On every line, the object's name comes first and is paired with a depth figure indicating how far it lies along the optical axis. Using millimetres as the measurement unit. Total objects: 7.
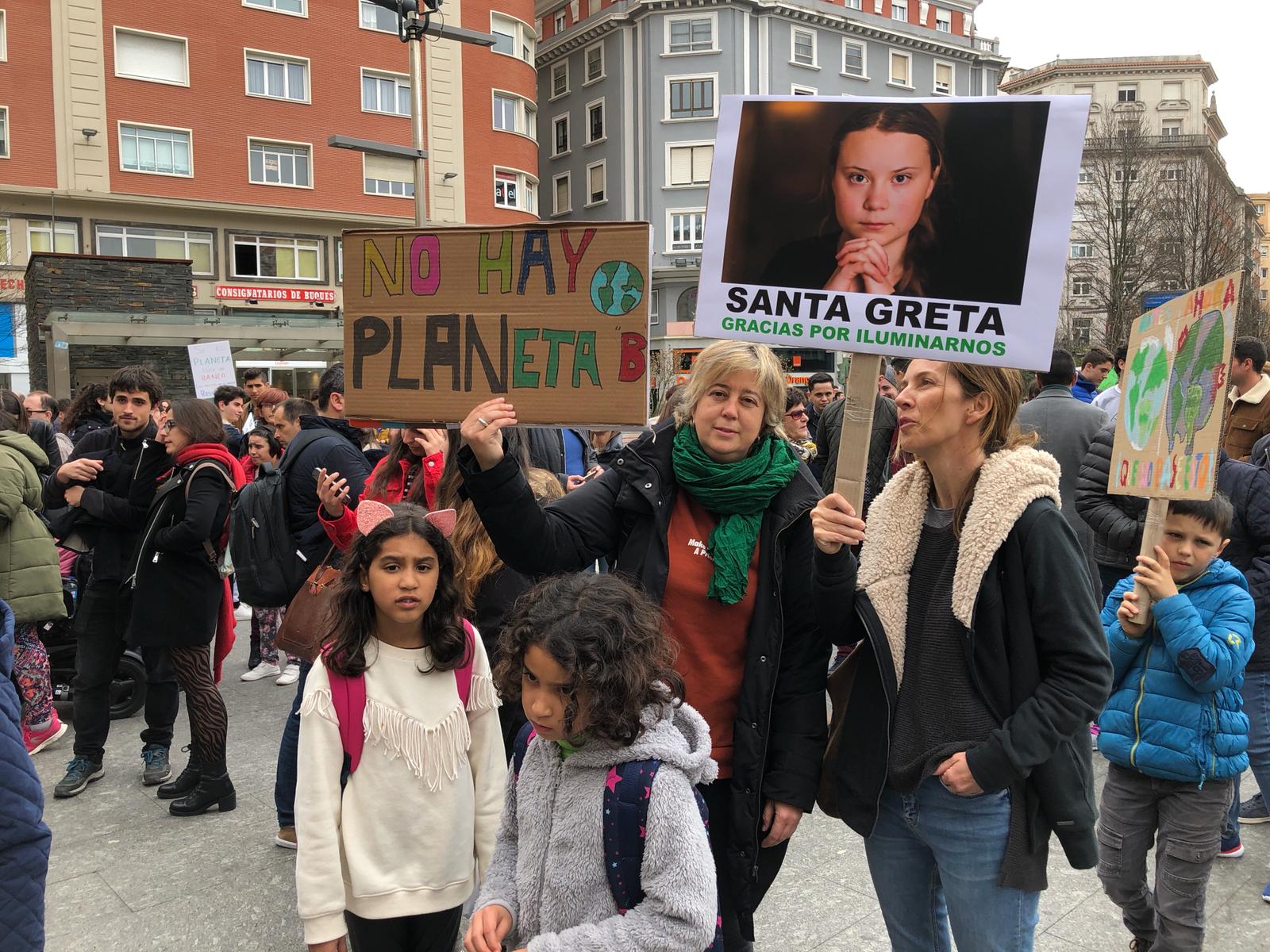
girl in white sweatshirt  2736
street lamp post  12688
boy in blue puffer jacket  3188
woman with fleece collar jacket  2240
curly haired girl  1914
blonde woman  2559
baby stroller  6508
